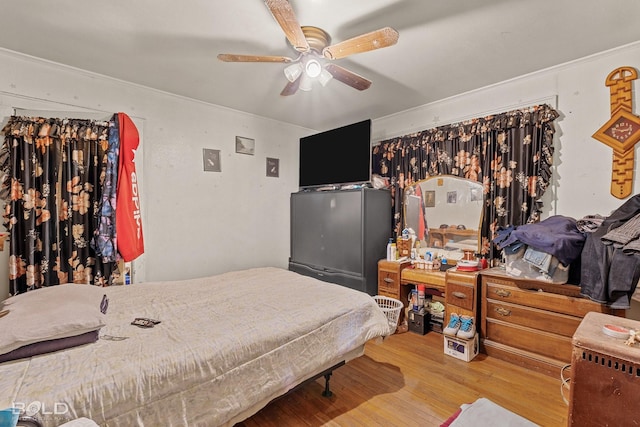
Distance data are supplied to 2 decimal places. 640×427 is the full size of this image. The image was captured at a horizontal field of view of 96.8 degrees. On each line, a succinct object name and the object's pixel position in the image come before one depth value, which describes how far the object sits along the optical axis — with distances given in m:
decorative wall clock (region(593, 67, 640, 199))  2.17
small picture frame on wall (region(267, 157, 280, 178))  3.94
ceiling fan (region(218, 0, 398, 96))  1.56
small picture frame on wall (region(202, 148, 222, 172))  3.33
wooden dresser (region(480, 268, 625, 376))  2.12
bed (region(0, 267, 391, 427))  1.05
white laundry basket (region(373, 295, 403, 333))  2.88
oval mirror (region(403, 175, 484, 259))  3.05
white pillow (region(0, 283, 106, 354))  1.18
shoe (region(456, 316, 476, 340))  2.45
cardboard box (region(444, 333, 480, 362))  2.43
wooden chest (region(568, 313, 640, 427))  1.12
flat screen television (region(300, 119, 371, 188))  3.32
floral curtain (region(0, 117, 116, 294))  2.28
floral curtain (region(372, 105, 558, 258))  2.56
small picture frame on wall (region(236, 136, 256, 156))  3.62
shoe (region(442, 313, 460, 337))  2.52
